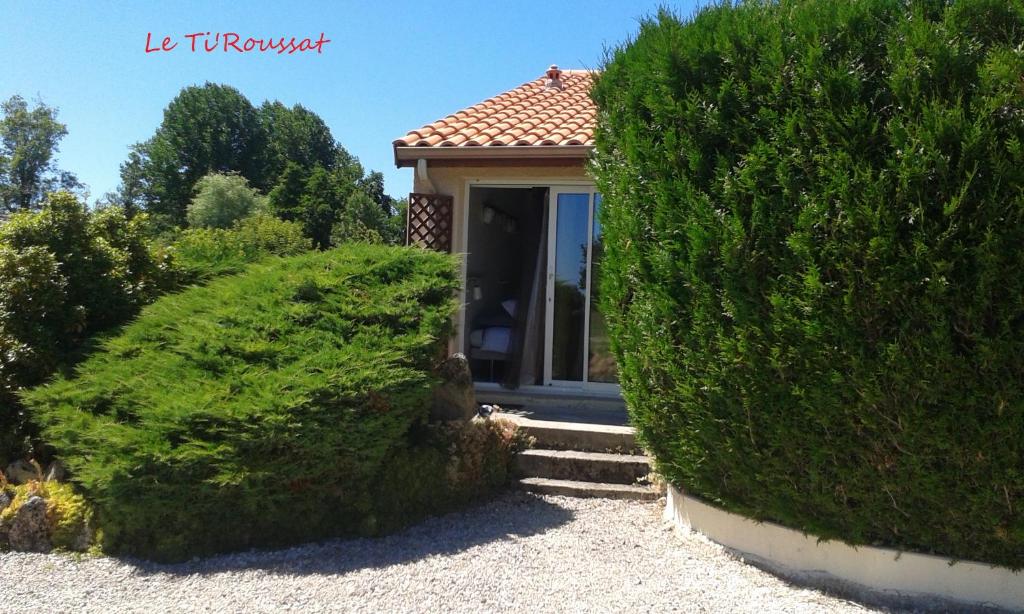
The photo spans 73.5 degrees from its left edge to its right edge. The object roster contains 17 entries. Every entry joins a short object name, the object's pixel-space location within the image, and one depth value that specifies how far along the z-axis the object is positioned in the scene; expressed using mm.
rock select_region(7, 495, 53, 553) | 4188
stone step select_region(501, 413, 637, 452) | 5453
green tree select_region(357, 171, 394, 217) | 45625
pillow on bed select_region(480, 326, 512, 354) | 7965
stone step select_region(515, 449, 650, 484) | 5270
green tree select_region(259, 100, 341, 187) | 47875
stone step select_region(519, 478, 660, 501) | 5055
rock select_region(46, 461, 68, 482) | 4520
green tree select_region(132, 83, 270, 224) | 43562
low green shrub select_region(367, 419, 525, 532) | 4426
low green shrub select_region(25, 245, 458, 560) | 3883
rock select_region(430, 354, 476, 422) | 5078
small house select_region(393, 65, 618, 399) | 6867
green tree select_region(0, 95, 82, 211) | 42656
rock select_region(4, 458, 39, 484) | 4699
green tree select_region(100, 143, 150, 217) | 45719
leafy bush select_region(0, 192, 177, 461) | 5035
